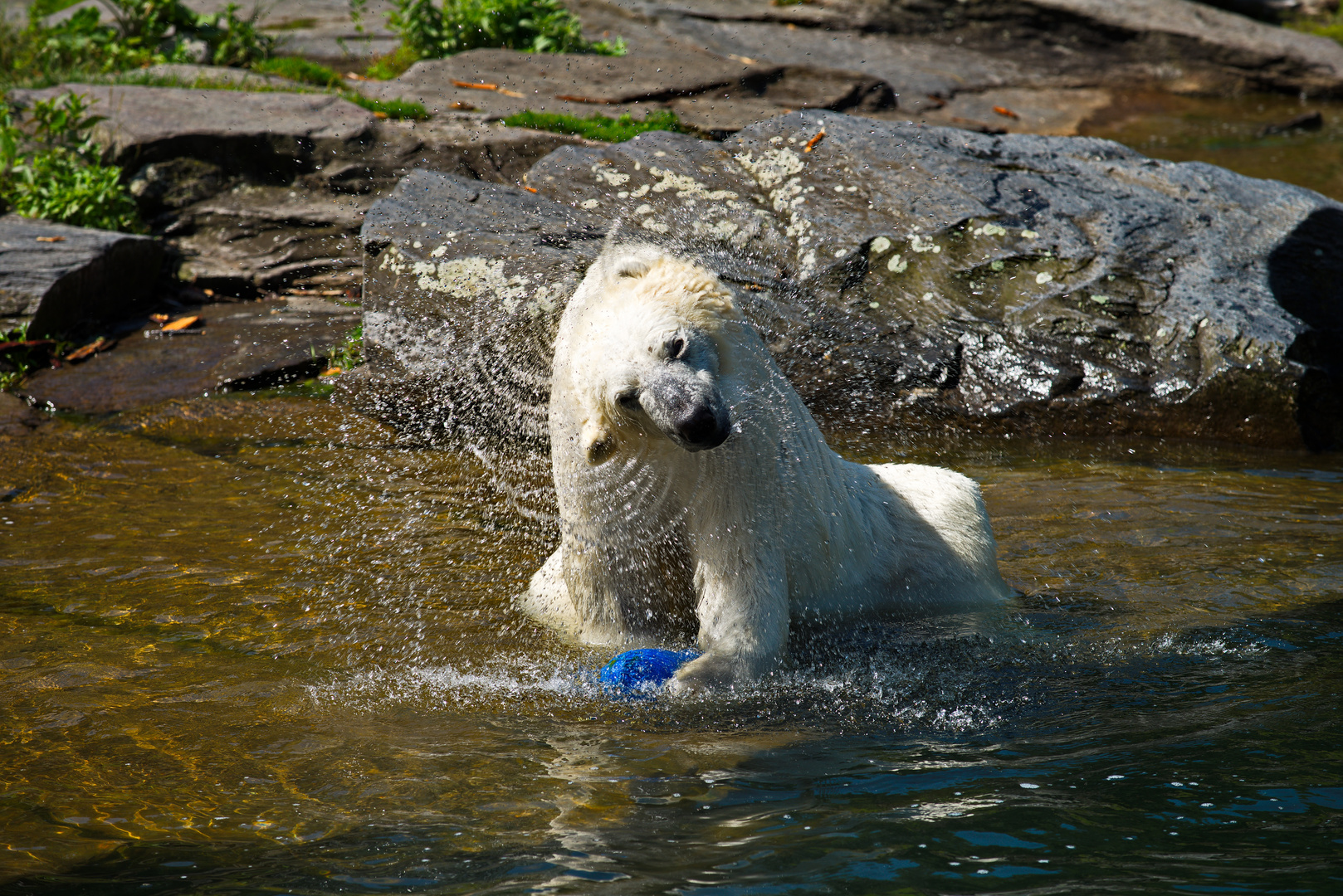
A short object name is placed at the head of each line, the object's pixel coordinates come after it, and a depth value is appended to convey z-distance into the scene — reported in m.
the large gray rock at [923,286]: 13.31
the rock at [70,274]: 15.20
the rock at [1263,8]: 31.95
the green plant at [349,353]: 14.97
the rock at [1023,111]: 23.61
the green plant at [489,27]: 22.28
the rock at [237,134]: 18.31
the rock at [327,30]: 24.48
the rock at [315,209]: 17.67
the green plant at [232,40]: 23.36
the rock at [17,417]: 13.36
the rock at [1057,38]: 27.41
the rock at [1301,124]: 24.48
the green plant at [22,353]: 14.87
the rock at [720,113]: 19.36
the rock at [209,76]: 20.98
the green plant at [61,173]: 17.55
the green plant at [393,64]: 22.81
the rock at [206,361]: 14.45
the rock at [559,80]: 19.81
